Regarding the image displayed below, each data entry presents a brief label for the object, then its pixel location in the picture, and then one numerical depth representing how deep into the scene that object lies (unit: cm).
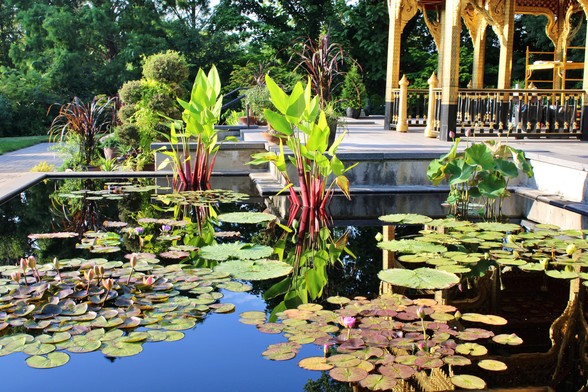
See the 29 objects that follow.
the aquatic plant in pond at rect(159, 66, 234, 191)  650
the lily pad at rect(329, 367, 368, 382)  235
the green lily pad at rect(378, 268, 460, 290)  341
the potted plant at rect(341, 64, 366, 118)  1405
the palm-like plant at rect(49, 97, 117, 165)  871
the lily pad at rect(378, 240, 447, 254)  423
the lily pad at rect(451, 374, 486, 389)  231
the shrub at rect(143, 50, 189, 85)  905
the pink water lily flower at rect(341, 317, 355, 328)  257
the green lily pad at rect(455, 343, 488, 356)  259
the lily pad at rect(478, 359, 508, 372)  247
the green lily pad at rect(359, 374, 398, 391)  228
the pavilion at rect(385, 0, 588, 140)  878
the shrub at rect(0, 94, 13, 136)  1689
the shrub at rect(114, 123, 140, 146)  880
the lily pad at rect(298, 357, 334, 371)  246
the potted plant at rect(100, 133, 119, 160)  909
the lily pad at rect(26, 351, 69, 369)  248
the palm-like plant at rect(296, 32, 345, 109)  813
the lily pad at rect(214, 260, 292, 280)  362
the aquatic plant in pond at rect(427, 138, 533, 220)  552
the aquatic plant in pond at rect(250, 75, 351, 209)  515
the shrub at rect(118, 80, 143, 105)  928
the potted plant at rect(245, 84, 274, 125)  826
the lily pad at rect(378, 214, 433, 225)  517
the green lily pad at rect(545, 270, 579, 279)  367
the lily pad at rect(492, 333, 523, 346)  272
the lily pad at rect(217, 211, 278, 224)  518
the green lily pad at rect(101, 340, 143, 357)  259
